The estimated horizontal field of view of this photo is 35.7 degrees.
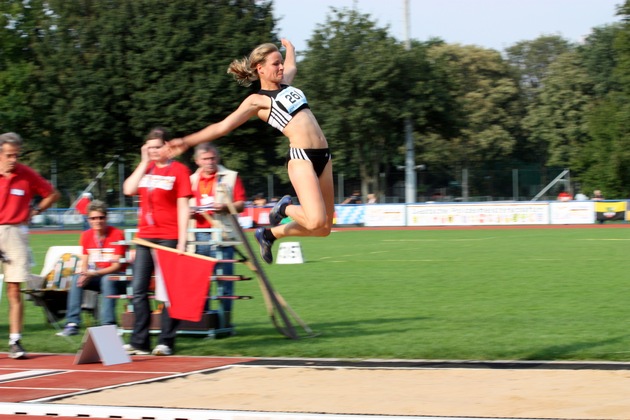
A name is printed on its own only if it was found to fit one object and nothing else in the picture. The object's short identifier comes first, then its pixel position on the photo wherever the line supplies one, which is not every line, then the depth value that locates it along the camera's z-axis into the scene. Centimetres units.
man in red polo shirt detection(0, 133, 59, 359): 888
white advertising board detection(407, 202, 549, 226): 3894
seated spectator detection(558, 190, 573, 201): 4162
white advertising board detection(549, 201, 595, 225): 3825
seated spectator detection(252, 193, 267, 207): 4256
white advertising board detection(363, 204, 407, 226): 4112
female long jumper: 738
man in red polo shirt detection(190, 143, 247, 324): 984
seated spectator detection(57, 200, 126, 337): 995
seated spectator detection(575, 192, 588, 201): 4509
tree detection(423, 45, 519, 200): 6825
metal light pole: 4700
